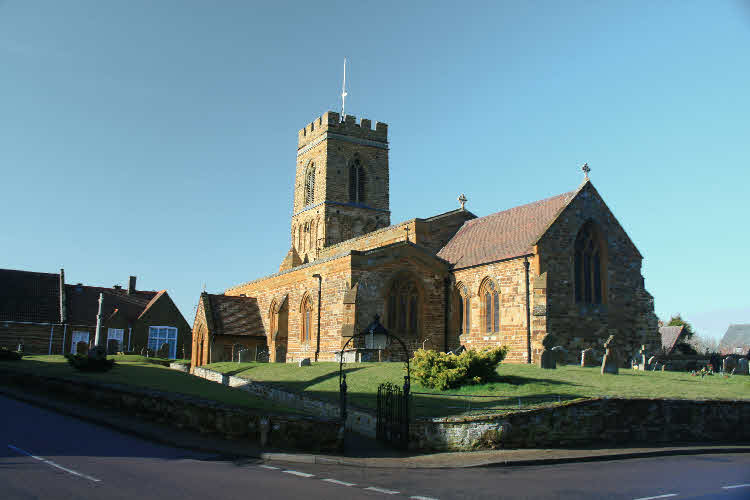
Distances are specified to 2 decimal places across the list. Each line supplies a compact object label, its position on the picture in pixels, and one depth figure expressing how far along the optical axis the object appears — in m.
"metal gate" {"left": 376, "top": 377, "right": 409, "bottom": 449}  16.28
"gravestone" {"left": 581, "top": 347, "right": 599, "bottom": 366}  28.05
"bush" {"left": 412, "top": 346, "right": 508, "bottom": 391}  20.10
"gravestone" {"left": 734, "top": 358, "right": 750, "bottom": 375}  27.97
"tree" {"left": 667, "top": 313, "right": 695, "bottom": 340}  70.21
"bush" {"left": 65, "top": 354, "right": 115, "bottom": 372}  29.59
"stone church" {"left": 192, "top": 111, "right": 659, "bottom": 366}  30.55
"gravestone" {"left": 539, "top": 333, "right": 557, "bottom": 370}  24.23
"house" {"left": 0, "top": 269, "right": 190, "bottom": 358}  50.22
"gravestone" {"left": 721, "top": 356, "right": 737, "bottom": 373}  28.81
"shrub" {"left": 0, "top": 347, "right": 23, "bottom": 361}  36.31
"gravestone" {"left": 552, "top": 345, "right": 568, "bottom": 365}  28.81
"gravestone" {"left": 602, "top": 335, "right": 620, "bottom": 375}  23.66
